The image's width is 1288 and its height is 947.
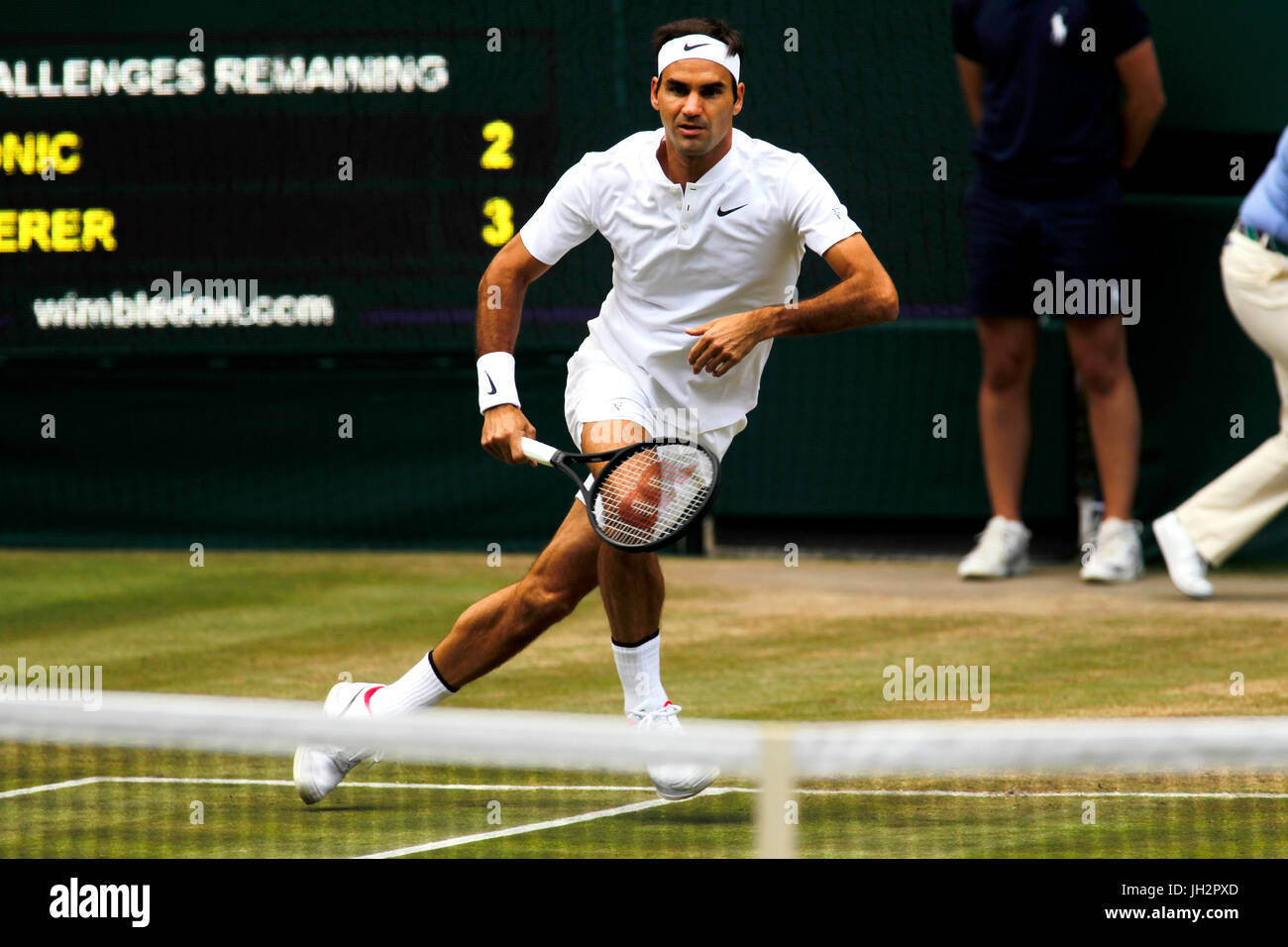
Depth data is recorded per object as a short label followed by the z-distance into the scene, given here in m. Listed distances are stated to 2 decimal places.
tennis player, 8.97
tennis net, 4.89
